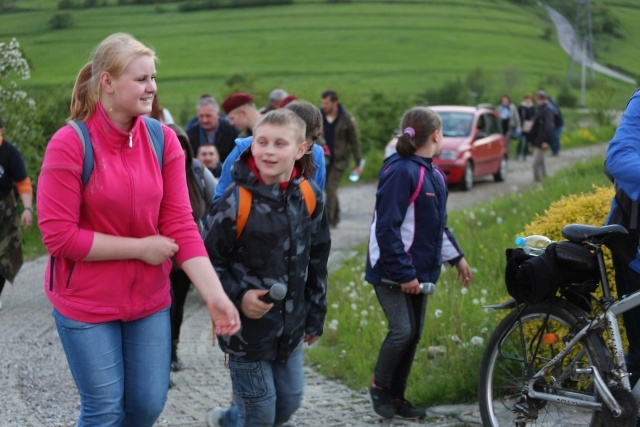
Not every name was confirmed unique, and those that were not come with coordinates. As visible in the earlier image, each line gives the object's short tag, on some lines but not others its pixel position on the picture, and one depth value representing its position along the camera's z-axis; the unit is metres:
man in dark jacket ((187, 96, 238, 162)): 10.06
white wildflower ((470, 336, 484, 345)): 6.59
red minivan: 21.78
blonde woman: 3.80
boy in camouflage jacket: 4.33
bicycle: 4.68
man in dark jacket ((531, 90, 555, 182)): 21.39
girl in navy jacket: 5.85
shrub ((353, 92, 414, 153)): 27.80
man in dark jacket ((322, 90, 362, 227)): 15.31
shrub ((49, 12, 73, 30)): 33.79
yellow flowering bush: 6.36
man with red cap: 8.62
